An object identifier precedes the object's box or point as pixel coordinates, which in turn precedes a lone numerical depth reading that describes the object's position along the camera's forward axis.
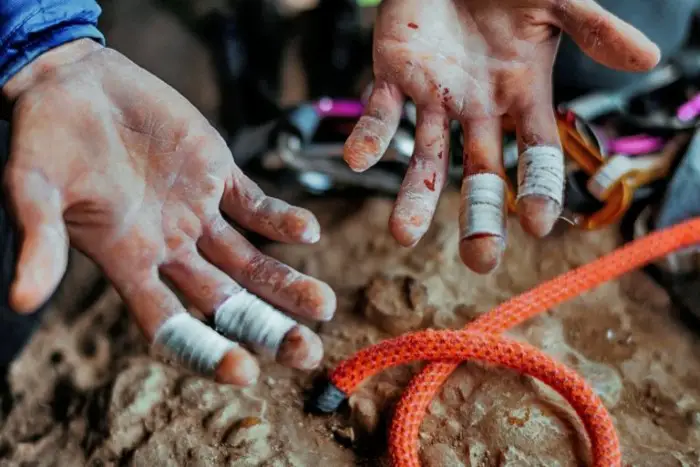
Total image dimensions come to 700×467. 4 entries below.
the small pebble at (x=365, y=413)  0.78
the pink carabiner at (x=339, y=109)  0.93
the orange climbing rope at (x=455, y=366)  0.76
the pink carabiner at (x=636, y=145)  0.88
